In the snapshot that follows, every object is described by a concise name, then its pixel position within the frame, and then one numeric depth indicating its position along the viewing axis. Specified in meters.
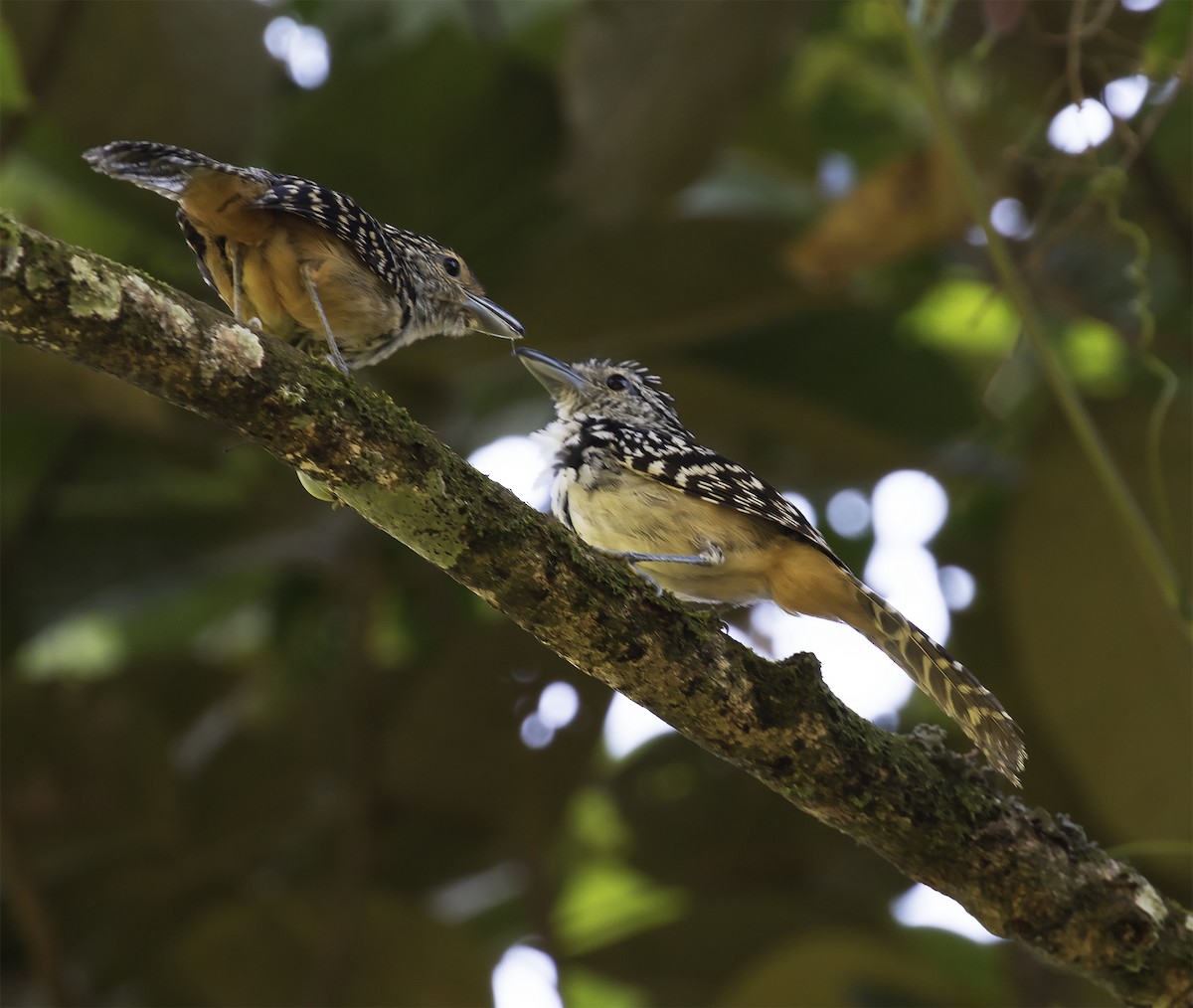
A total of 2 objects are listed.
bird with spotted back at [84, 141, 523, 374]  4.78
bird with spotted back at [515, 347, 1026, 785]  6.64
